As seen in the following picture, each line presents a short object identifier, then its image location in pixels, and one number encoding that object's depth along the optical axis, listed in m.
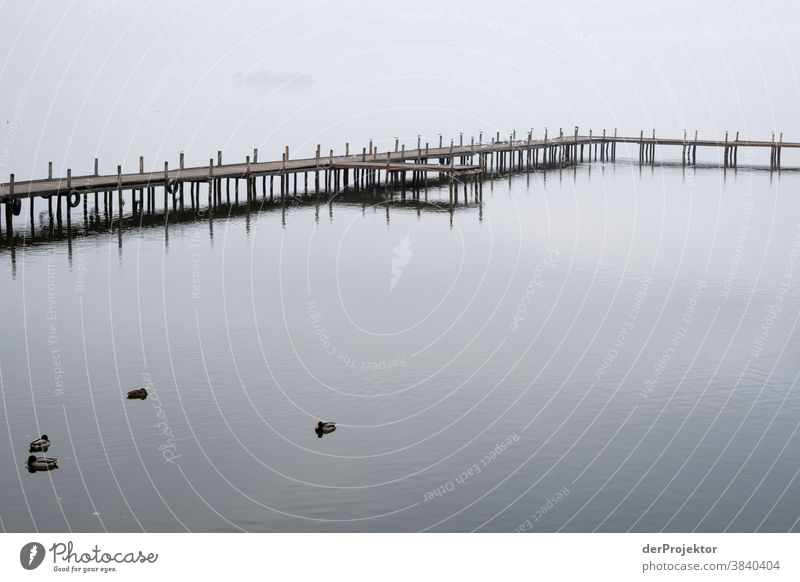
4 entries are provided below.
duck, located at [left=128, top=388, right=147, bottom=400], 29.66
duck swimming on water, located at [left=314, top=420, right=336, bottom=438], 27.23
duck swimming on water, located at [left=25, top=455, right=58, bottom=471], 24.33
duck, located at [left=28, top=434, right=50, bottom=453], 25.28
